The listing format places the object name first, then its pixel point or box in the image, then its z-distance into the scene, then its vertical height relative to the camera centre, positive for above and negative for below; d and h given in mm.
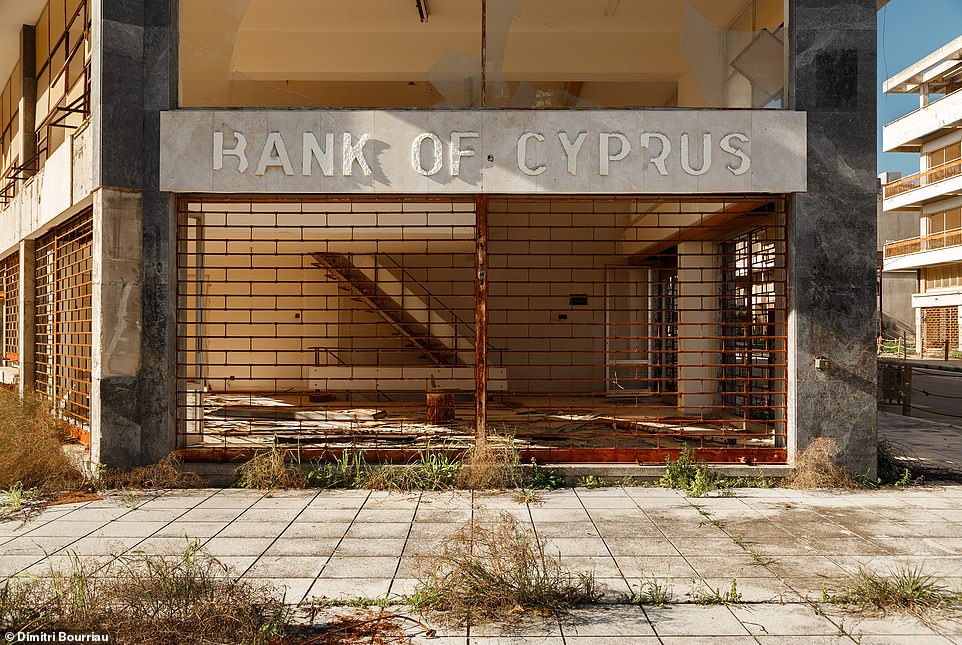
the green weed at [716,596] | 4734 -1662
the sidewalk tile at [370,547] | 5789 -1659
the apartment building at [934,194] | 39719 +7143
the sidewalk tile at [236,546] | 5785 -1646
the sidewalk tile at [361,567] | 5266 -1659
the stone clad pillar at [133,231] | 8164 +1077
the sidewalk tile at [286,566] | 5258 -1652
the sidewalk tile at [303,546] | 5773 -1652
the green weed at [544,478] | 8125 -1576
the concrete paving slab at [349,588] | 4863 -1657
